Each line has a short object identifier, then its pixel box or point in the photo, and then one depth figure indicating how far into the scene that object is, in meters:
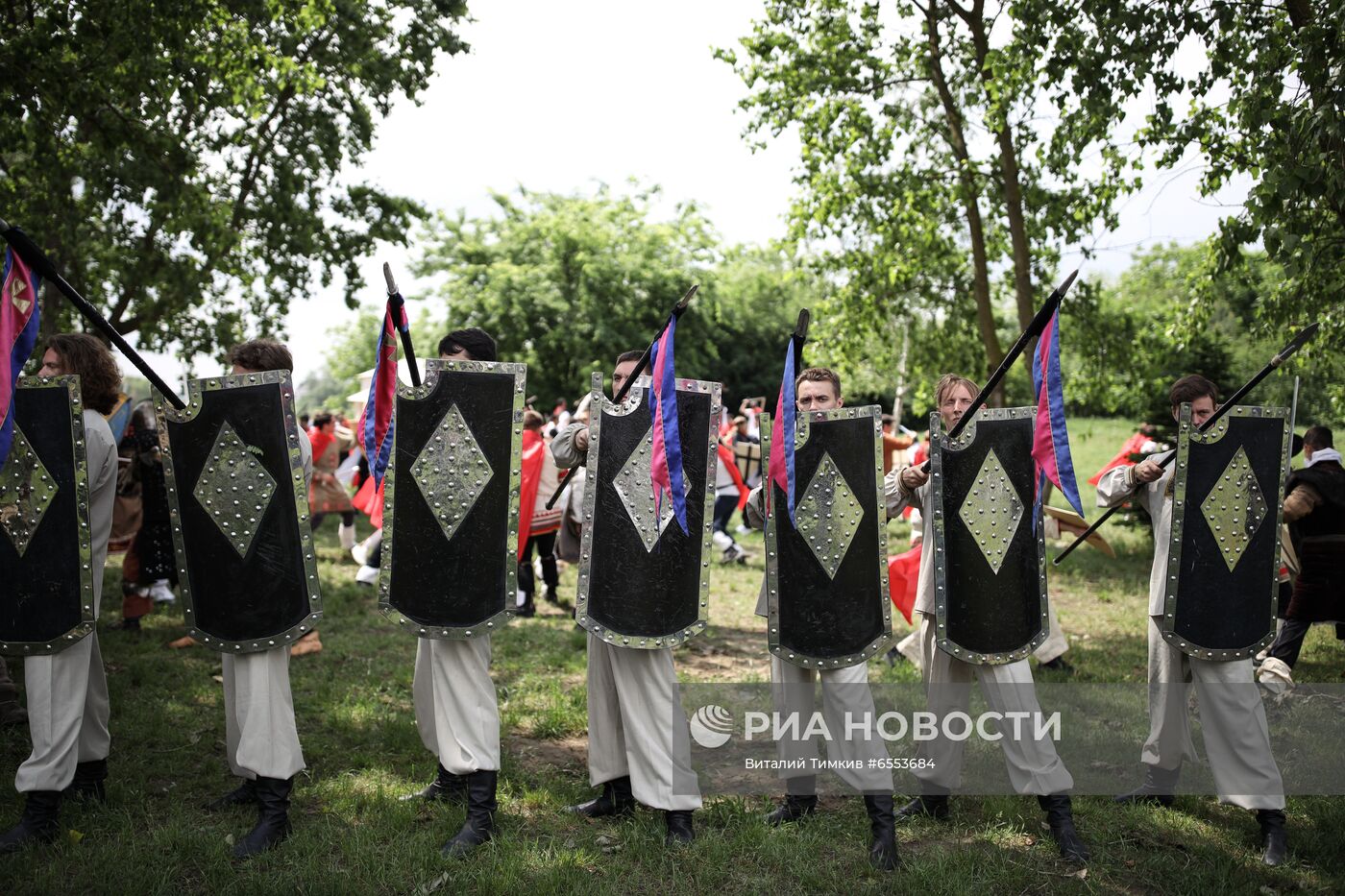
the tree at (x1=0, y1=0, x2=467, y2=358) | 7.07
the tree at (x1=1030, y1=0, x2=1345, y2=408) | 5.14
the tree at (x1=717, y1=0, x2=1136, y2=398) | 11.06
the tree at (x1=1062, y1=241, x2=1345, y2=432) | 12.13
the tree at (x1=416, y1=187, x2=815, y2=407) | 29.34
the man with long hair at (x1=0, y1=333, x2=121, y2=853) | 3.89
